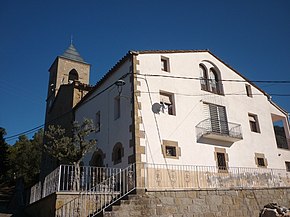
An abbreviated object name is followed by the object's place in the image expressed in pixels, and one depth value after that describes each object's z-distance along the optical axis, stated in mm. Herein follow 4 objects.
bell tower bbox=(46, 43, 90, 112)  23625
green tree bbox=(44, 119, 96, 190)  11008
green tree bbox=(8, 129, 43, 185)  34600
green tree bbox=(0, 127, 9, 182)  19906
